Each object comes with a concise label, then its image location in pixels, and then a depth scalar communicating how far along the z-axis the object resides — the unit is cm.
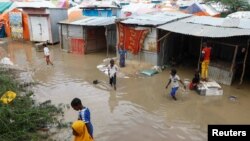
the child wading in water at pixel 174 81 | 992
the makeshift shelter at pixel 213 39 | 1173
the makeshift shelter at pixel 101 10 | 2356
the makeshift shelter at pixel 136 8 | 2579
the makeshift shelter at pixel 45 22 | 2086
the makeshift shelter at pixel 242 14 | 1927
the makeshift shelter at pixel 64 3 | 3419
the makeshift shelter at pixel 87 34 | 1786
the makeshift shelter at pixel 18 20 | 2300
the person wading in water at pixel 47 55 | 1509
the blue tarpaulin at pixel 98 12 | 2361
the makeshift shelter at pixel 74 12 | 2462
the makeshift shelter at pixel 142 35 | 1424
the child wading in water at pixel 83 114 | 532
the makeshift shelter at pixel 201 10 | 2398
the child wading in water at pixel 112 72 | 1135
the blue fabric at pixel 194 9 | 2455
